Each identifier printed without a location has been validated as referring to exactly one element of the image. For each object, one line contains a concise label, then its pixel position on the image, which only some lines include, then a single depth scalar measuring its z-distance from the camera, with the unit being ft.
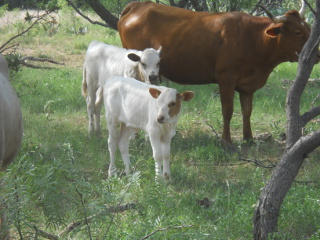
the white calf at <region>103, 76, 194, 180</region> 39.70
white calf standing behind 49.80
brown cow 51.34
